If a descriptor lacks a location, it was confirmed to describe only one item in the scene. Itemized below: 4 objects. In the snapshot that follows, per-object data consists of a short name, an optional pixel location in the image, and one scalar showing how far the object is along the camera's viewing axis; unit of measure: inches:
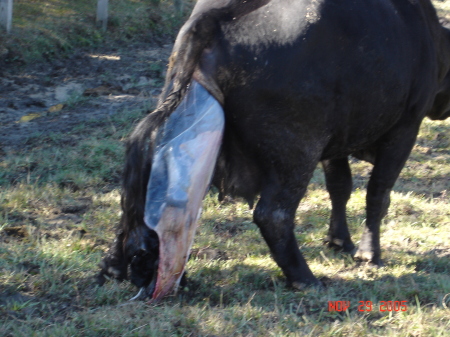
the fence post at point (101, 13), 711.2
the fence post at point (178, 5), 816.9
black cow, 245.5
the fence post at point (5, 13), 618.2
